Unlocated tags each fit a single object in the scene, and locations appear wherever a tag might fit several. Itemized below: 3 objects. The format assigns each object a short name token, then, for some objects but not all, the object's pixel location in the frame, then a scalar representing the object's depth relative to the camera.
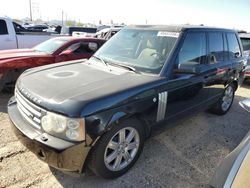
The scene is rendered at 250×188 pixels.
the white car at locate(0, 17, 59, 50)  8.16
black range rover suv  2.31
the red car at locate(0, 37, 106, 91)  5.12
